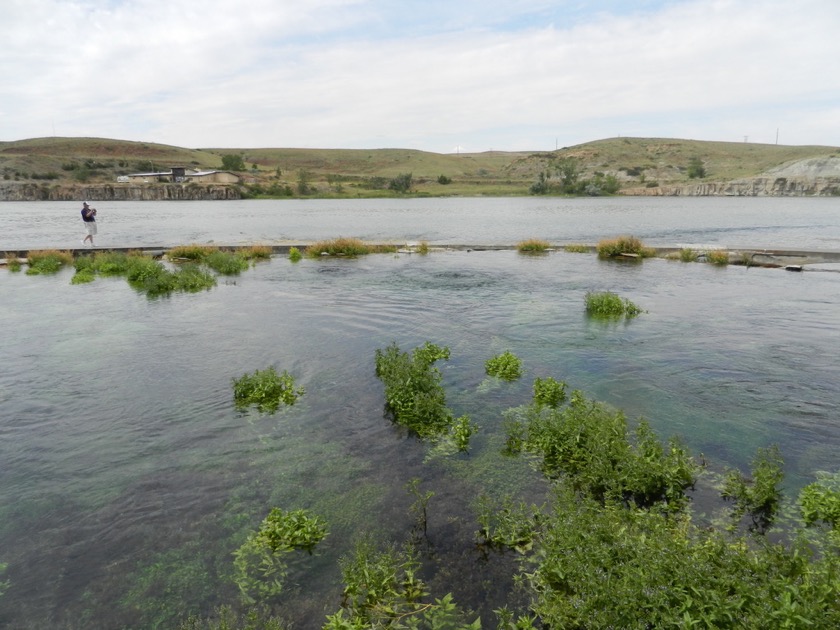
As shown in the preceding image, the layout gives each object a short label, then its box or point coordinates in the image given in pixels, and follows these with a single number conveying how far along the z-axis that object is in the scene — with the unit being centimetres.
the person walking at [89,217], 3478
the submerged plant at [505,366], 1434
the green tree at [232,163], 15662
